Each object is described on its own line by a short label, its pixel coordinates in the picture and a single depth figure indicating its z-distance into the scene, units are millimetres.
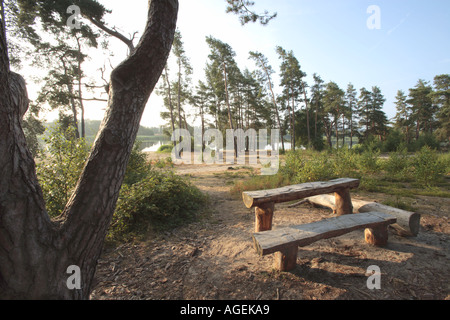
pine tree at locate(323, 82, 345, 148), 25703
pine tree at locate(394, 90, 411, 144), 29172
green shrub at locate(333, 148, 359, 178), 6707
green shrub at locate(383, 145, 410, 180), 6986
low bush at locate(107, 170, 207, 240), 3406
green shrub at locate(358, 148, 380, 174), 7793
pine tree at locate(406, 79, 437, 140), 25625
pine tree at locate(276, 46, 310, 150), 21031
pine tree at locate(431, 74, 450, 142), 21047
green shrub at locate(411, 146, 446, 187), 6197
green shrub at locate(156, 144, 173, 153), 28900
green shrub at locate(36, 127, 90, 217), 2990
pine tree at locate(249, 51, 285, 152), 20594
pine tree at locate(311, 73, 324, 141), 26984
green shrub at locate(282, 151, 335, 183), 5867
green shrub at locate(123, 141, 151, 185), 5196
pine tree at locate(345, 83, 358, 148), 31422
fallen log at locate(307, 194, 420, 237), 3020
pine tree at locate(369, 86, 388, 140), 29562
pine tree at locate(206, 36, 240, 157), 17328
